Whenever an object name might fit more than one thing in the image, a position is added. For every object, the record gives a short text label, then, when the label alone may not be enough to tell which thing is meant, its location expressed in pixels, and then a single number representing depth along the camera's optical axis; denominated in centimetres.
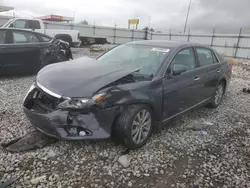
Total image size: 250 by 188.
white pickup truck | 1032
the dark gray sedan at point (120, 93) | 243
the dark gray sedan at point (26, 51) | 571
